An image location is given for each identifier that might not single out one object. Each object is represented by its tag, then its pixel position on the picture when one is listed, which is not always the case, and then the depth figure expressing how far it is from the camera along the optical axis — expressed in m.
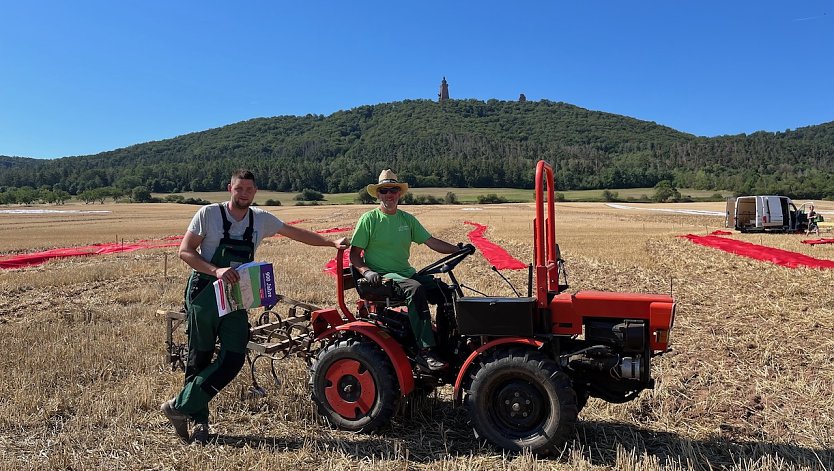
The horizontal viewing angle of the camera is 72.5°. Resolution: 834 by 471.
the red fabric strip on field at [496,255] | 13.62
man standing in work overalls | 4.04
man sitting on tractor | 4.12
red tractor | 3.66
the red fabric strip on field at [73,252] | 15.30
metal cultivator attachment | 4.52
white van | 25.89
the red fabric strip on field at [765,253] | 12.16
